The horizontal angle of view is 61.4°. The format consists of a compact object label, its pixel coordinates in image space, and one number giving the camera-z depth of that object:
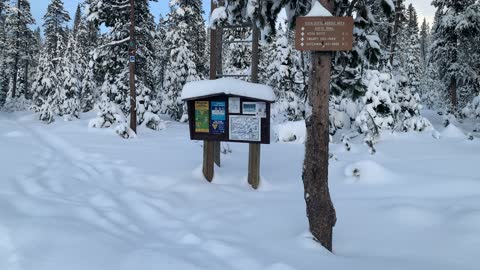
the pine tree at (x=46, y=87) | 29.78
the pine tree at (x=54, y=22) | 39.94
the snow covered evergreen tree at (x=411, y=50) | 42.98
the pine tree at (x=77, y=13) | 52.39
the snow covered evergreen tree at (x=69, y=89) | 33.75
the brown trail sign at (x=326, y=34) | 4.98
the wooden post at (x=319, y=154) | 5.06
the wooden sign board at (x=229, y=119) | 8.52
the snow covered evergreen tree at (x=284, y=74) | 22.67
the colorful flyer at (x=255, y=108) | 8.52
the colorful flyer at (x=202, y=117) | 8.84
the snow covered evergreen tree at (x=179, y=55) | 30.92
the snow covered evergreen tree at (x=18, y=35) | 36.72
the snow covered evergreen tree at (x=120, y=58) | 20.56
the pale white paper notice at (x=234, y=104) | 8.64
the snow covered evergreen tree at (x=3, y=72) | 41.72
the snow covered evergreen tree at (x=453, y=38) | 23.52
